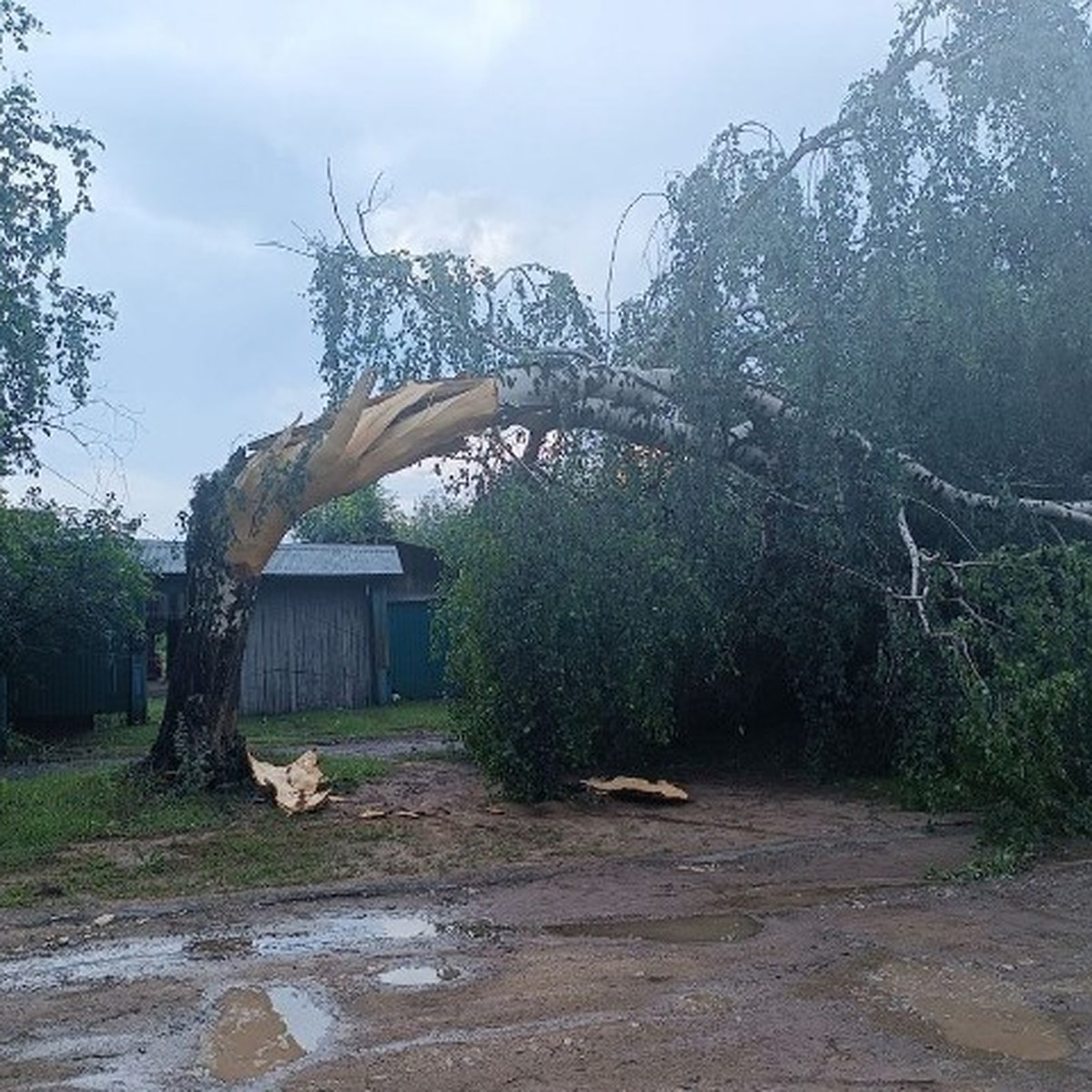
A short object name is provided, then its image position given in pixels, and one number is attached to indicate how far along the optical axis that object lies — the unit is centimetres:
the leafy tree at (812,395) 1080
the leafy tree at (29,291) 1295
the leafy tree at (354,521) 3356
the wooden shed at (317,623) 2055
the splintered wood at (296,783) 1027
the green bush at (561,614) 1084
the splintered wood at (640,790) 1118
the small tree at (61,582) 1641
